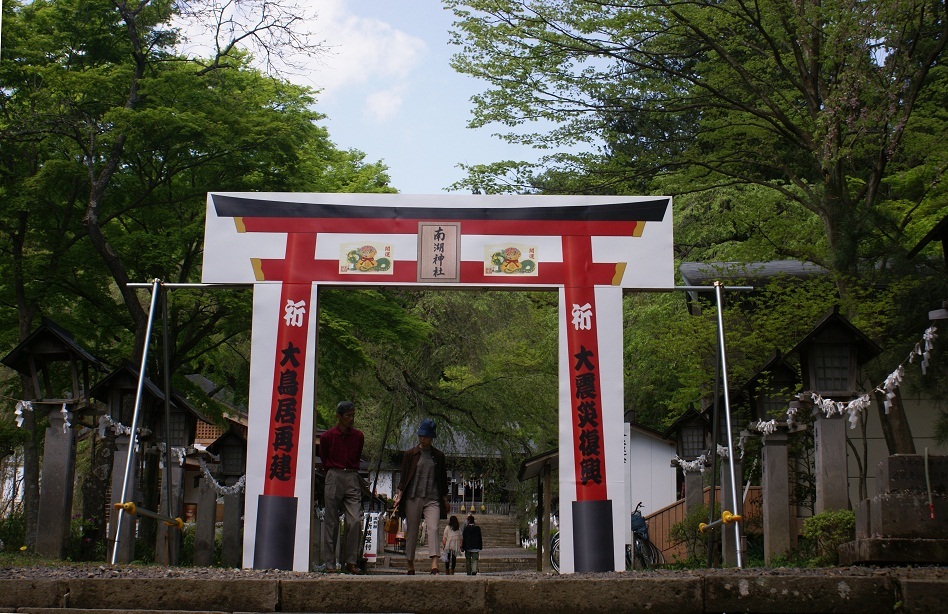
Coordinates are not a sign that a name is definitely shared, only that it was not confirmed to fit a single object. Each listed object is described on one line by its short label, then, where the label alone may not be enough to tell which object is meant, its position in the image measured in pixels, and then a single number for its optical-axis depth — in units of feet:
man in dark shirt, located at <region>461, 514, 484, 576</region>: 58.34
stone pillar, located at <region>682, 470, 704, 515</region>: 53.47
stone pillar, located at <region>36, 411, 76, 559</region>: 41.50
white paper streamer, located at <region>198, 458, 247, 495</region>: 52.37
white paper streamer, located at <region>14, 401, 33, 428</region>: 41.09
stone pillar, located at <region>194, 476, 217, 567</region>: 55.77
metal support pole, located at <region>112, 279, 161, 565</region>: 32.22
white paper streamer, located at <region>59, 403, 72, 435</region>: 41.83
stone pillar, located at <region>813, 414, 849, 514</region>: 35.17
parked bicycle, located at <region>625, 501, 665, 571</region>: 58.93
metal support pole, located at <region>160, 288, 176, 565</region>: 35.65
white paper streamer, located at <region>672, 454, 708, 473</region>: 50.37
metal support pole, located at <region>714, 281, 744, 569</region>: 30.73
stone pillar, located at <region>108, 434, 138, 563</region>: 44.14
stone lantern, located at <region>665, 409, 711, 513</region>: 52.34
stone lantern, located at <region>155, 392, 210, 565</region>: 50.06
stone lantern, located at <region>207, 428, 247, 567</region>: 60.23
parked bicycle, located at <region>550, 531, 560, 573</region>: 62.08
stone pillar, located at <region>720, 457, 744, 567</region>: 41.75
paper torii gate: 35.29
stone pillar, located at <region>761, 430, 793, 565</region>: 38.58
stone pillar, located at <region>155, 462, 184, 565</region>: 49.08
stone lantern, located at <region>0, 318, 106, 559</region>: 41.60
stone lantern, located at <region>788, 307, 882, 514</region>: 35.27
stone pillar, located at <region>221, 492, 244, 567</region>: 58.70
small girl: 63.87
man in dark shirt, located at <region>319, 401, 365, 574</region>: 33.94
